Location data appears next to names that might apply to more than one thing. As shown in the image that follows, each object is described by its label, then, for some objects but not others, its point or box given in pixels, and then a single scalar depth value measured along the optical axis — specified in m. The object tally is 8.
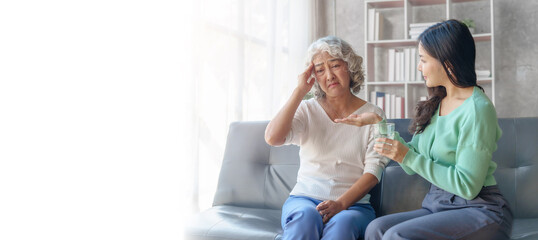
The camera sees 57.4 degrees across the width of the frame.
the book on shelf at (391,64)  4.57
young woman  1.51
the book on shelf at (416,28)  4.37
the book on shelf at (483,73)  4.29
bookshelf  4.46
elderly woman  1.84
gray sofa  1.89
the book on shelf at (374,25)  4.57
